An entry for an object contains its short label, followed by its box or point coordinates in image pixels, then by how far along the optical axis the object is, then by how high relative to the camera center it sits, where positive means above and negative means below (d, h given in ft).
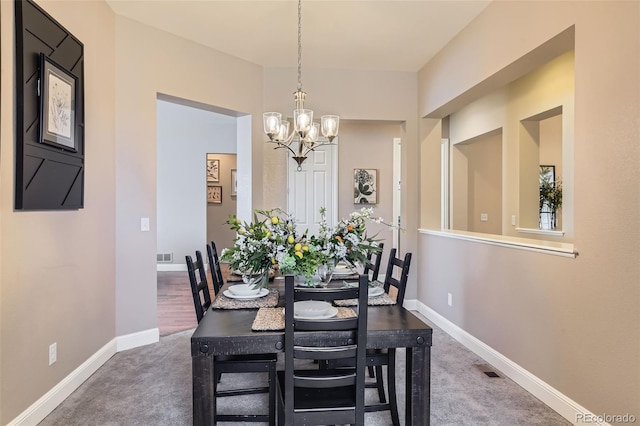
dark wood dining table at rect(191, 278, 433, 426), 5.27 -1.88
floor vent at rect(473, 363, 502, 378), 9.40 -4.04
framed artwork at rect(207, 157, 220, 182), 26.35 +2.96
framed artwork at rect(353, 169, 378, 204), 19.65 +1.27
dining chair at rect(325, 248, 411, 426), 6.82 -2.81
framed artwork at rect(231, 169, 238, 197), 26.43 +2.14
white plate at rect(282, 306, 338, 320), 5.64 -1.57
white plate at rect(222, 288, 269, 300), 7.10 -1.59
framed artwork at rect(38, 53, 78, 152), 7.39 +2.18
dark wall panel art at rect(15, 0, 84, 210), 6.83 +1.96
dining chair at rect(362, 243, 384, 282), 9.10 -1.40
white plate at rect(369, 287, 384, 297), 7.42 -1.59
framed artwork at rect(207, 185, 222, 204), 26.55 +1.11
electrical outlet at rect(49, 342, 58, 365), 7.83 -2.93
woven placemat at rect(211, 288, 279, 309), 6.63 -1.65
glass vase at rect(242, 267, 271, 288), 6.93 -1.27
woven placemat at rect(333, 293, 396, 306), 6.78 -1.65
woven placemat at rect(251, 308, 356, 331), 5.49 -1.65
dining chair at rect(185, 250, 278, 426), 6.63 -2.73
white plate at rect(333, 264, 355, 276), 9.49 -1.53
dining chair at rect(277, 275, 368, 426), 5.03 -1.94
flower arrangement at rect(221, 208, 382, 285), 6.60 -0.67
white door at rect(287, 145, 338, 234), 18.13 +1.12
